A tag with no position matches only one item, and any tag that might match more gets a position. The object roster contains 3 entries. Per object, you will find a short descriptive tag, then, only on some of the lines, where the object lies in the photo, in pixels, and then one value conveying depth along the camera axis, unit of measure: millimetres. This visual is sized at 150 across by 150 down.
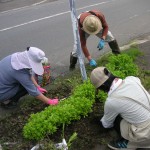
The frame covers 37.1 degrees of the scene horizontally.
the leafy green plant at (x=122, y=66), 3715
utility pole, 3157
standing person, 3741
